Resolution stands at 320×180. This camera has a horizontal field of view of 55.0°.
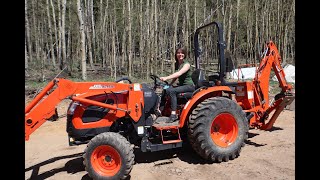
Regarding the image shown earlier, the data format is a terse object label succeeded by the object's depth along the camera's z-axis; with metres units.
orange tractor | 4.18
